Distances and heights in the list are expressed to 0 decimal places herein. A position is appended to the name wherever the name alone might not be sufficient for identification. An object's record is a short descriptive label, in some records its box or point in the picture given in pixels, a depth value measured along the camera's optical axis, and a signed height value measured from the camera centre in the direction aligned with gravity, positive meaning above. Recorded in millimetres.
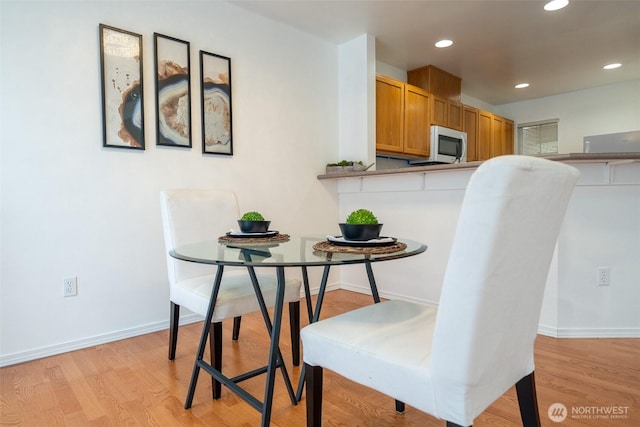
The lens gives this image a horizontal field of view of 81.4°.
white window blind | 5605 +1004
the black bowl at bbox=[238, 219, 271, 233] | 1757 -100
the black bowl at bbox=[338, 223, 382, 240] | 1387 -102
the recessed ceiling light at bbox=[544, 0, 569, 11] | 2826 +1526
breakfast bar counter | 2240 -330
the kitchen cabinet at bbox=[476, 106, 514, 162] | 4929 +962
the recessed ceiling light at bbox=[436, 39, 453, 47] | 3566 +1555
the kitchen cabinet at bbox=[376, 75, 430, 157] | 3703 +905
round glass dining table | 1187 -176
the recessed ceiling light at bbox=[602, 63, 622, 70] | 4346 +1593
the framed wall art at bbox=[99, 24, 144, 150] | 2244 +734
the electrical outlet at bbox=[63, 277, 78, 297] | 2152 -465
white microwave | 4211 +678
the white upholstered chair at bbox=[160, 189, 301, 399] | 1624 -376
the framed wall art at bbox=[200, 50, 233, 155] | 2689 +754
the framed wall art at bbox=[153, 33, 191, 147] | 2471 +780
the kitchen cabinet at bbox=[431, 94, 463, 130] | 4281 +1084
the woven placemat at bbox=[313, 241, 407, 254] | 1275 -161
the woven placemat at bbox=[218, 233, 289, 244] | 1648 -156
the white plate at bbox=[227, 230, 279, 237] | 1728 -137
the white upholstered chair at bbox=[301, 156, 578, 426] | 712 -242
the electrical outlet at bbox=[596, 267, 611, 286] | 2297 -462
